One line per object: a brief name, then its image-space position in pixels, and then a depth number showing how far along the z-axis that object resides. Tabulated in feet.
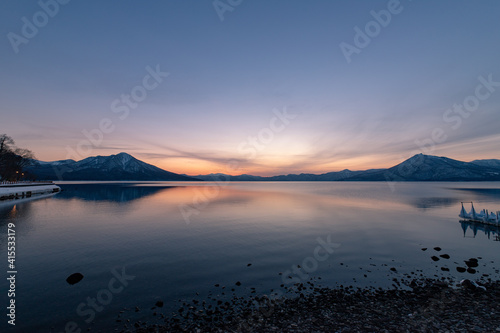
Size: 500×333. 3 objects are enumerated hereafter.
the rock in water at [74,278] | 57.48
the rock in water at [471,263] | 70.28
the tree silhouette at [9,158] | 310.45
